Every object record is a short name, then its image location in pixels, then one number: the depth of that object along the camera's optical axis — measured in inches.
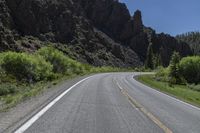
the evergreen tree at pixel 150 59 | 5895.7
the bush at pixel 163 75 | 3053.6
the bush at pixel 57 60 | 2657.5
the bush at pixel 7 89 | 1187.3
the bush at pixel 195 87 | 2353.8
